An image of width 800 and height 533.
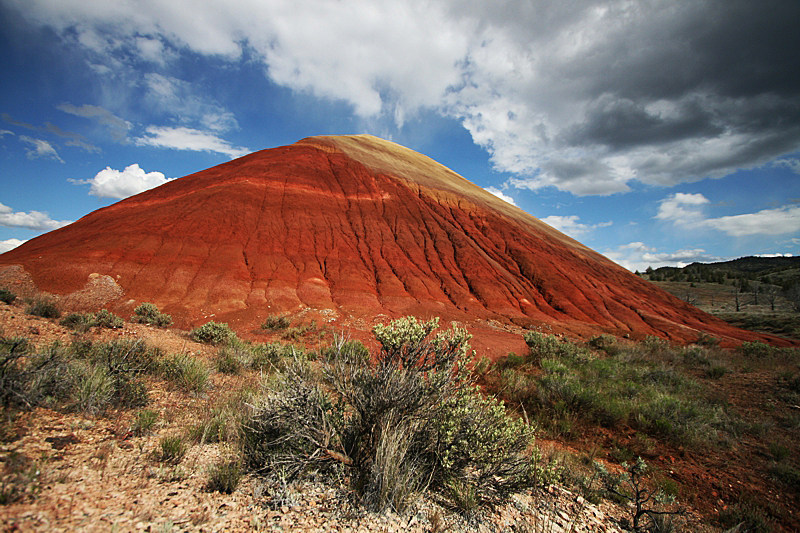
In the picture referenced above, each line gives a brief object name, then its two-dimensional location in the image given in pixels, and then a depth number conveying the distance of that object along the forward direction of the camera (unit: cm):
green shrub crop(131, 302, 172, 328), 1248
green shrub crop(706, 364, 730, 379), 947
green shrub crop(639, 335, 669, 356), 1351
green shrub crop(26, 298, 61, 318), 844
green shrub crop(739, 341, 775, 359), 1315
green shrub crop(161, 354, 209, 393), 510
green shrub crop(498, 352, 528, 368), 1032
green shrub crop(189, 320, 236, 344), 947
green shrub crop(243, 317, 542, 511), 301
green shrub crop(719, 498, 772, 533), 370
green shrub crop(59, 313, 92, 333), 713
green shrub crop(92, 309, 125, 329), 818
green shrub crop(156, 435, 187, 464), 307
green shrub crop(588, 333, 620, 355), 1381
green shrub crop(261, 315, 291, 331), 1615
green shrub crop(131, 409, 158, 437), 346
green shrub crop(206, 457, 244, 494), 278
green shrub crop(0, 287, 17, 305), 948
